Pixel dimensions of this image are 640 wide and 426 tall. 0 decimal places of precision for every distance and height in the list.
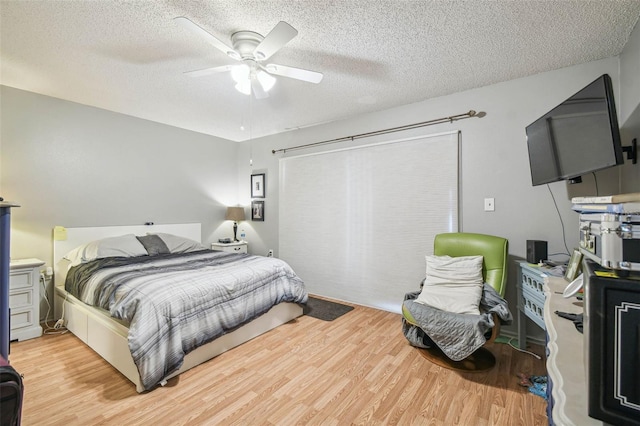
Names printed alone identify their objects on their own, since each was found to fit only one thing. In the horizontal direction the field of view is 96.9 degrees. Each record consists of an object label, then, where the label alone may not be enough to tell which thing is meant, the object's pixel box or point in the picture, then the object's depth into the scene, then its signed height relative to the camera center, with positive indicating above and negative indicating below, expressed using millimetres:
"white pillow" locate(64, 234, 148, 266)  3018 -424
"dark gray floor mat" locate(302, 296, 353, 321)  3305 -1193
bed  2008 -799
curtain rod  2955 +1017
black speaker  2312 -297
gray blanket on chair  2025 -815
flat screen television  1550 +507
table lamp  4738 -25
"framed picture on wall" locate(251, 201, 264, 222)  4781 +28
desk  2023 -625
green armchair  2240 -447
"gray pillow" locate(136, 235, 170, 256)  3467 -408
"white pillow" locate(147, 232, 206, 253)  3680 -417
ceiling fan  1680 +1088
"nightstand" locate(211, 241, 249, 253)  4516 -552
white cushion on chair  2322 -618
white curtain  3123 -4
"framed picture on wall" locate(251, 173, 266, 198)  4758 +459
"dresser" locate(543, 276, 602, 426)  576 -391
